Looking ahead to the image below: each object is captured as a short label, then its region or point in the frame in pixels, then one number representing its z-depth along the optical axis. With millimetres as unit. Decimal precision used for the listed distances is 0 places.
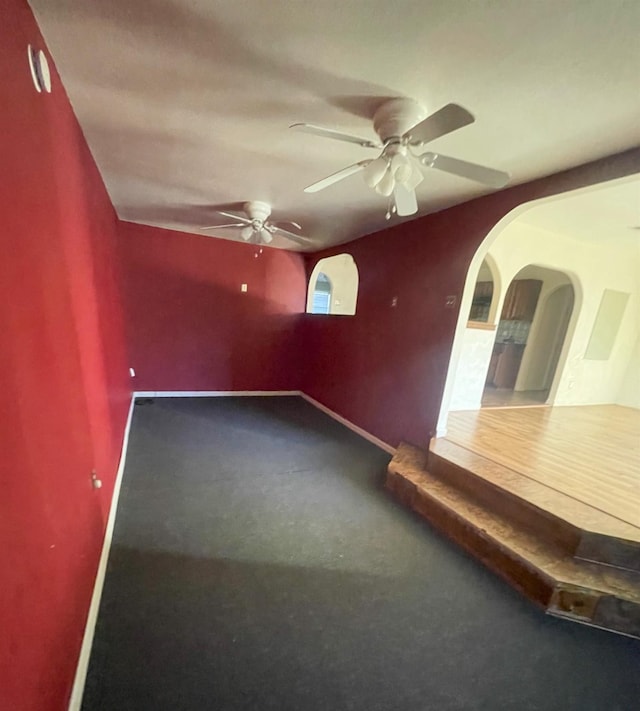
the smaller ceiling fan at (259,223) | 2924
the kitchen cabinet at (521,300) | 5442
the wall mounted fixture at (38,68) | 1001
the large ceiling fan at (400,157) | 1328
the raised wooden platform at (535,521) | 1617
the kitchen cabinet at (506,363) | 5602
